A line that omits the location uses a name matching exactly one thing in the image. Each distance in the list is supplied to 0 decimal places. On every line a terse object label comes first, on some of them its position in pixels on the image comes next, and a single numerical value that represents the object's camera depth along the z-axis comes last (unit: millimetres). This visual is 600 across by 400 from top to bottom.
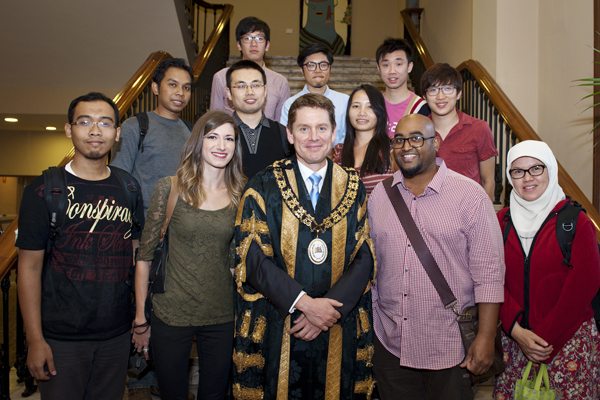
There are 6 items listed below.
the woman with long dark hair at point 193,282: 1849
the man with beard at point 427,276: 1794
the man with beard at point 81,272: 1745
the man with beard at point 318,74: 3047
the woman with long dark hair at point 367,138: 2230
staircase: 6125
